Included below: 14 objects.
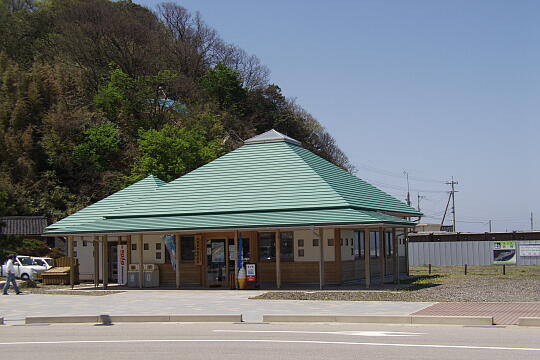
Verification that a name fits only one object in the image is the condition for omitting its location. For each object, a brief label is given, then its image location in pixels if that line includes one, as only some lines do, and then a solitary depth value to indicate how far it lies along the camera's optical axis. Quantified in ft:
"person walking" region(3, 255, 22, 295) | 98.37
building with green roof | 95.76
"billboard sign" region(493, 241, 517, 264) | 168.35
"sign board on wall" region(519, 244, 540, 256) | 165.89
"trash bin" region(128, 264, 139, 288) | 108.47
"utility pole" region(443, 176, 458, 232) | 355.68
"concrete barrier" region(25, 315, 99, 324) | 61.62
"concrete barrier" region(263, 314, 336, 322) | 57.67
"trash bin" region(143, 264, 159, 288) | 106.73
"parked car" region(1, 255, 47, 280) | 129.18
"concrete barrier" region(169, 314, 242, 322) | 59.47
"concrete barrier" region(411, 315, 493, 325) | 53.16
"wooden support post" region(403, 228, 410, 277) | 123.54
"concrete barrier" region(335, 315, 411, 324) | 55.16
